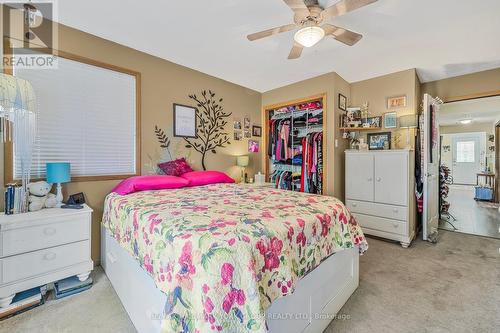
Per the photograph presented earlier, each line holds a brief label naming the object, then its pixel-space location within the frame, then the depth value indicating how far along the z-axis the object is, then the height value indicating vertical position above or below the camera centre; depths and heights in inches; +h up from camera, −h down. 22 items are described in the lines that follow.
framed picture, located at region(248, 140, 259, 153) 166.4 +14.4
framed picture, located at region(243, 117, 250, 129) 161.9 +31.6
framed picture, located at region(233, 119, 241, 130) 154.8 +29.1
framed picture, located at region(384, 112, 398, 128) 134.0 +27.8
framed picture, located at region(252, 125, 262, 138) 169.6 +26.6
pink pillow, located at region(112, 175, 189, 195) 88.5 -8.0
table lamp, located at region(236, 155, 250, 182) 149.8 +2.6
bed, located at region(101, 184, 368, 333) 34.9 -19.3
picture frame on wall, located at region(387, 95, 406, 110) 131.2 +38.0
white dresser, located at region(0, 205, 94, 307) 63.5 -26.0
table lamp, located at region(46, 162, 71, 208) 76.9 -3.1
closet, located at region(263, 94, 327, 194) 144.4 +14.9
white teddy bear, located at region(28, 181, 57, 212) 74.2 -11.0
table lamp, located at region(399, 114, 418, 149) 124.9 +24.4
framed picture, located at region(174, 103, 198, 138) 122.0 +25.2
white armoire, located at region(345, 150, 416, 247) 115.5 -15.3
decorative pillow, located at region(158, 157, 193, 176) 114.5 -1.1
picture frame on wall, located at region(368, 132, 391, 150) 137.6 +15.3
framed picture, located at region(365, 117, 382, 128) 139.4 +27.7
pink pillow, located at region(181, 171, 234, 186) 108.5 -6.5
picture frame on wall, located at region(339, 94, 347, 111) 141.2 +40.9
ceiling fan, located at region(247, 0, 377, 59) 65.2 +46.5
